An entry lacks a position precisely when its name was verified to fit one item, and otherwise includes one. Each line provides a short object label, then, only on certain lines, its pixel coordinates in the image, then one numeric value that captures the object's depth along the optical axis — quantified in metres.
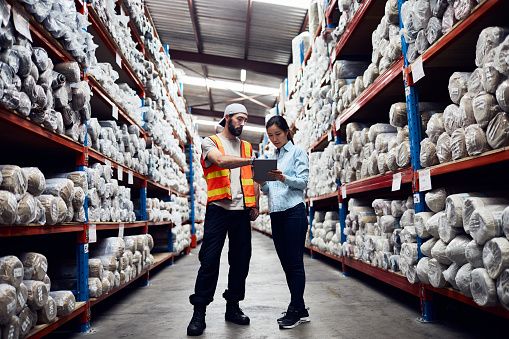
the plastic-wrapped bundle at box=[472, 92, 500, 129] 2.39
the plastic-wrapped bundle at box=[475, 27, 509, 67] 2.37
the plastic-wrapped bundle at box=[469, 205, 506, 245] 2.33
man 3.43
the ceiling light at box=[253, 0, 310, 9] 9.59
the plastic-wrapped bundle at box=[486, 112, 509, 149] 2.29
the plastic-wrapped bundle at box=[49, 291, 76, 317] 2.98
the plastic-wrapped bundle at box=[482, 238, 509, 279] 2.20
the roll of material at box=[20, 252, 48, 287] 2.71
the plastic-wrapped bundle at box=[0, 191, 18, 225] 2.25
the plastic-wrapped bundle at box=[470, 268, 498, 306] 2.32
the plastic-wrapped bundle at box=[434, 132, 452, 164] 2.89
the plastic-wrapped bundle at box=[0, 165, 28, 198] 2.41
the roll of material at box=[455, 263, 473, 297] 2.57
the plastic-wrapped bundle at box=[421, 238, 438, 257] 3.10
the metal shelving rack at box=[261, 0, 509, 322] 2.53
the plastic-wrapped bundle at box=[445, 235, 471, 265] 2.64
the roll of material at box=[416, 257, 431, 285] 3.13
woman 3.38
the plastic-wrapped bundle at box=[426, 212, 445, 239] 2.98
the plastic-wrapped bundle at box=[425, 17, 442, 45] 2.95
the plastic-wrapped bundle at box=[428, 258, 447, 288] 2.96
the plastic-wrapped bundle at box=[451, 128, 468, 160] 2.69
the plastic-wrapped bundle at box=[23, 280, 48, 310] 2.58
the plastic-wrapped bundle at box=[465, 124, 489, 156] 2.46
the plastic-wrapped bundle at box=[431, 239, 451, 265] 2.86
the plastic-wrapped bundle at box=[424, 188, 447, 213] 3.09
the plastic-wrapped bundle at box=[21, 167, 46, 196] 2.71
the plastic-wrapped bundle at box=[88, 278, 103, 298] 3.64
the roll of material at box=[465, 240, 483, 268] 2.45
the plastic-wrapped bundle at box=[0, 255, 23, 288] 2.30
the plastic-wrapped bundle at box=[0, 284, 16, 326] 2.15
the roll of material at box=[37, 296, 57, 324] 2.71
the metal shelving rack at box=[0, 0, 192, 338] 2.53
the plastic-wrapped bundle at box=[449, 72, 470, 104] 2.76
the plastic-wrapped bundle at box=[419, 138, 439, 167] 3.14
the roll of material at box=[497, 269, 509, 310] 2.19
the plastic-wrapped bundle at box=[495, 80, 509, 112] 2.20
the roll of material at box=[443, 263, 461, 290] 2.76
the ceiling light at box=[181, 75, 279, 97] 15.95
